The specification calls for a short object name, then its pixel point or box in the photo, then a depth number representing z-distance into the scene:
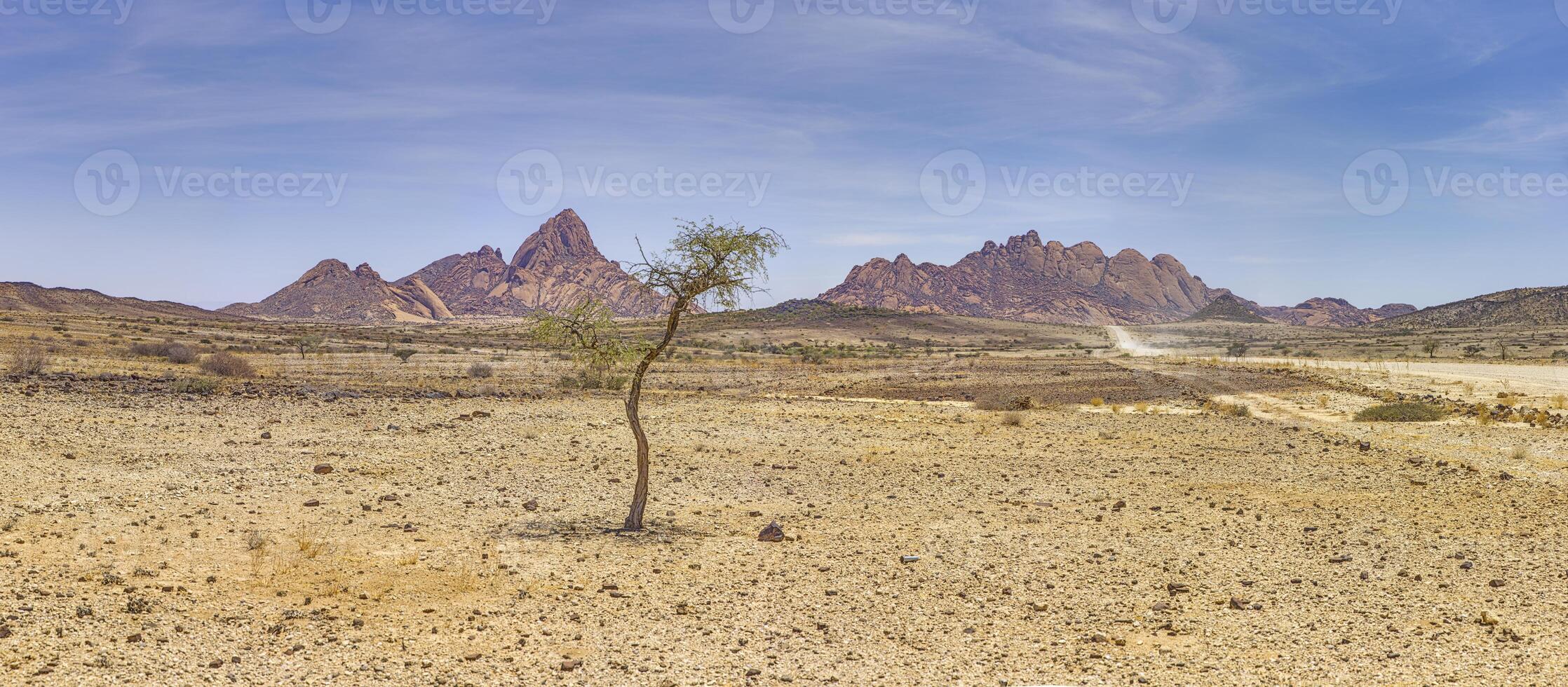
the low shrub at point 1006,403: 27.95
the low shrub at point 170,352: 37.56
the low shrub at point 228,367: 32.41
